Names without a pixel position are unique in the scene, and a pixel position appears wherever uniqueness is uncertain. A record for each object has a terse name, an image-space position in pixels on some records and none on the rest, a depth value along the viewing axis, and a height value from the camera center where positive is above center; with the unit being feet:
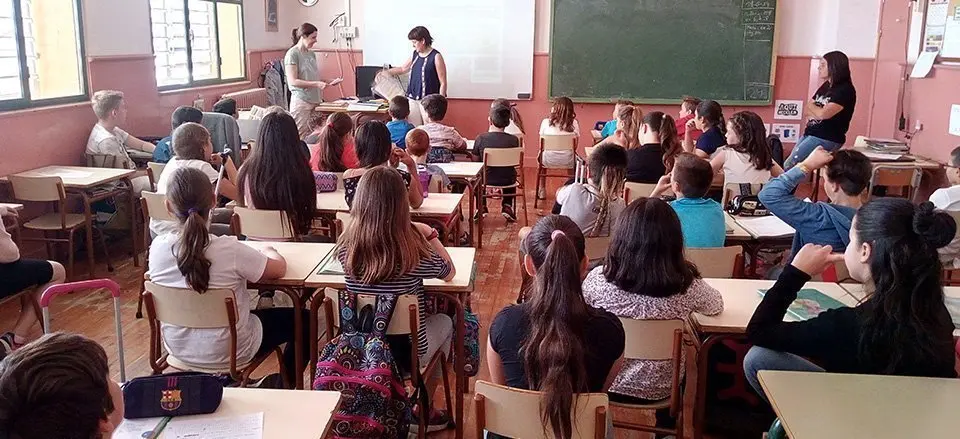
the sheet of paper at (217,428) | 5.60 -2.59
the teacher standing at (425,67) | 25.53 +0.22
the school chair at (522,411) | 6.13 -2.65
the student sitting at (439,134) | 19.02 -1.50
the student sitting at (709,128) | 17.61 -1.17
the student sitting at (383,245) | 8.42 -1.87
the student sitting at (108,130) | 17.75 -1.38
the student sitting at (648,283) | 8.09 -2.17
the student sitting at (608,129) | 21.86 -1.51
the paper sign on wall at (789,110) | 28.02 -1.16
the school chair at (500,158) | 18.89 -2.03
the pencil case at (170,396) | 5.72 -2.40
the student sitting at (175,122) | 17.06 -1.13
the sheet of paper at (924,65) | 20.78 +0.39
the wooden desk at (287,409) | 5.73 -2.58
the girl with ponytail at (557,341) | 6.30 -2.29
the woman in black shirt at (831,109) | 19.58 -0.77
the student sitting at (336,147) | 15.06 -1.45
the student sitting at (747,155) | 15.69 -1.56
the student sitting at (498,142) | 19.77 -1.71
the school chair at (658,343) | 7.97 -2.74
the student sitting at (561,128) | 21.68 -1.46
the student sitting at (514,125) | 20.66 -1.42
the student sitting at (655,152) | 16.38 -1.59
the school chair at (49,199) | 15.02 -2.51
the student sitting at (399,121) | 18.95 -1.17
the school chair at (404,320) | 8.21 -2.68
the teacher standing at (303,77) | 25.67 -0.16
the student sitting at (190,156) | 13.51 -1.49
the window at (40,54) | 16.40 +0.35
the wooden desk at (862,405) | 5.62 -2.49
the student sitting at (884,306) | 6.53 -1.95
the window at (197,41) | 22.62 +0.93
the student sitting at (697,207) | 11.20 -1.89
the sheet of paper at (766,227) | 12.11 -2.39
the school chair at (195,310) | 8.50 -2.62
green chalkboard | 27.27 +0.97
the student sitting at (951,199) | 13.16 -2.12
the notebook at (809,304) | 8.34 -2.49
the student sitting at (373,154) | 13.11 -1.38
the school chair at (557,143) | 21.03 -1.83
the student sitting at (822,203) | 10.86 -1.74
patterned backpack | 7.77 -3.11
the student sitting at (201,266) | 8.47 -2.16
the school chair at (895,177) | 19.48 -2.45
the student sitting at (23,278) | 11.16 -3.08
